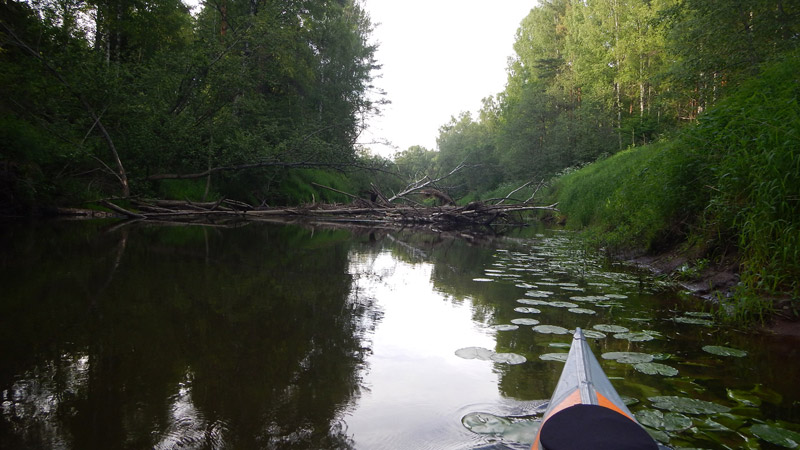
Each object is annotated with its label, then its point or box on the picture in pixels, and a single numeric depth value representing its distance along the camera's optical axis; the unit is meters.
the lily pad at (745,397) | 1.84
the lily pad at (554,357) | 2.32
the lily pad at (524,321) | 3.03
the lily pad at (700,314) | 3.27
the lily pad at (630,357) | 2.31
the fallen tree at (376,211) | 11.11
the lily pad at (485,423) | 1.58
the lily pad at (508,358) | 2.30
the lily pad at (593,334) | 2.72
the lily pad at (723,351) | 2.45
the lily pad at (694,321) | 3.09
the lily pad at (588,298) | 3.81
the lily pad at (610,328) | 2.87
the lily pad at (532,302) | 3.61
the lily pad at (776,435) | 1.50
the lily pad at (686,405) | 1.75
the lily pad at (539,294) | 3.92
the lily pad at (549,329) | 2.84
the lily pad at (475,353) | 2.38
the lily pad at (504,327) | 2.90
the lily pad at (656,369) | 2.15
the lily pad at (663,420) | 1.61
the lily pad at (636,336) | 2.70
